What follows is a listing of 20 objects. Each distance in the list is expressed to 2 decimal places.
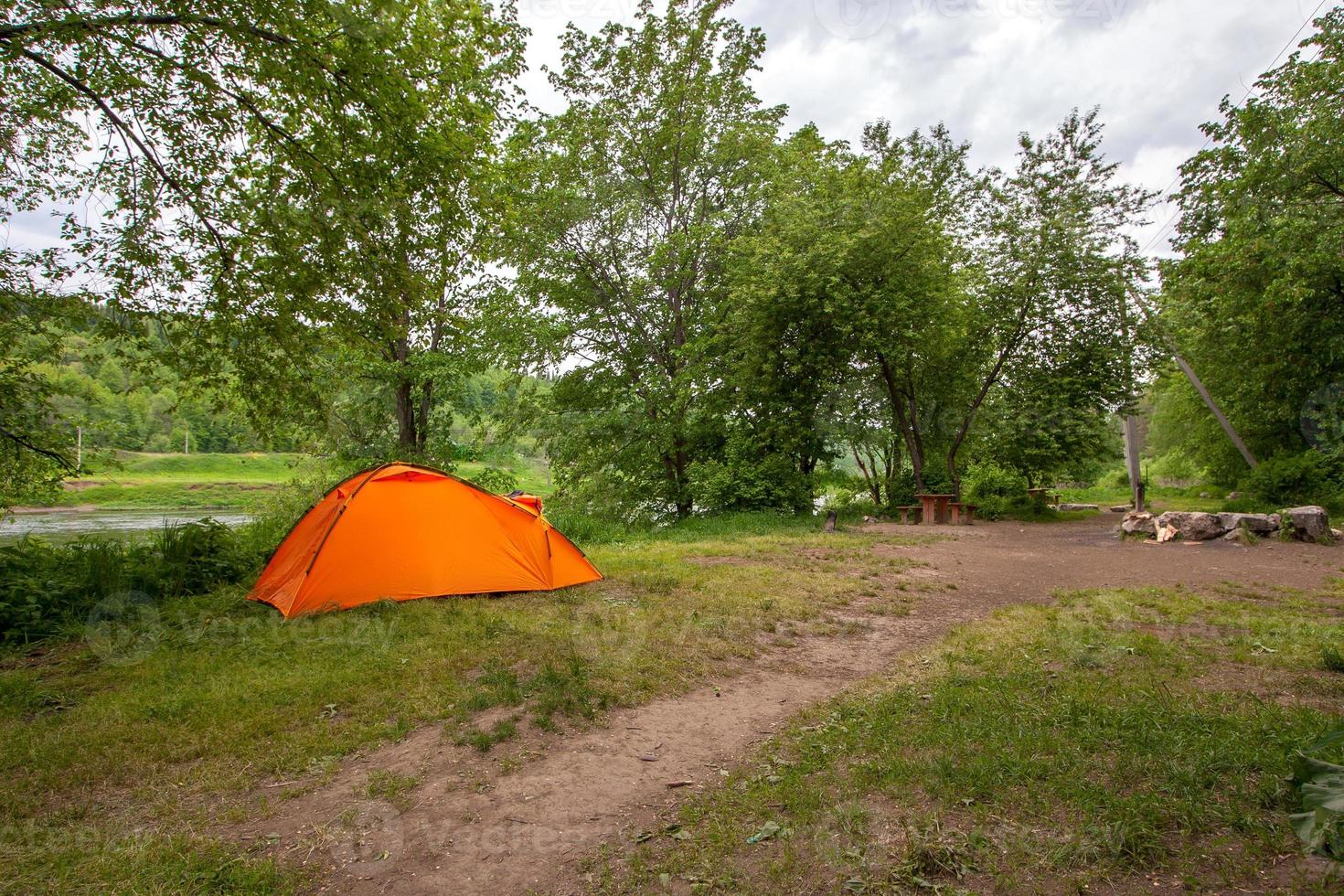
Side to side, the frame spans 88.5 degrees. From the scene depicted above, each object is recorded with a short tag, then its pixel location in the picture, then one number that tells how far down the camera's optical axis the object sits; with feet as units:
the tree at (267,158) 20.59
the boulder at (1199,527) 39.58
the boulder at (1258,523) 38.27
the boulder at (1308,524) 36.76
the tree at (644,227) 58.03
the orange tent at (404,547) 22.97
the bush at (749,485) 55.42
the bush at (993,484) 71.87
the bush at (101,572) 21.06
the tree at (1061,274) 56.24
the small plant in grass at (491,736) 13.12
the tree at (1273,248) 42.83
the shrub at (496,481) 53.93
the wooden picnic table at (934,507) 56.34
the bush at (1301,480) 49.72
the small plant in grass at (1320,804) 6.27
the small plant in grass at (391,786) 11.28
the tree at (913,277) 52.65
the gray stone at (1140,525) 43.11
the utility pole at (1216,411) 59.78
